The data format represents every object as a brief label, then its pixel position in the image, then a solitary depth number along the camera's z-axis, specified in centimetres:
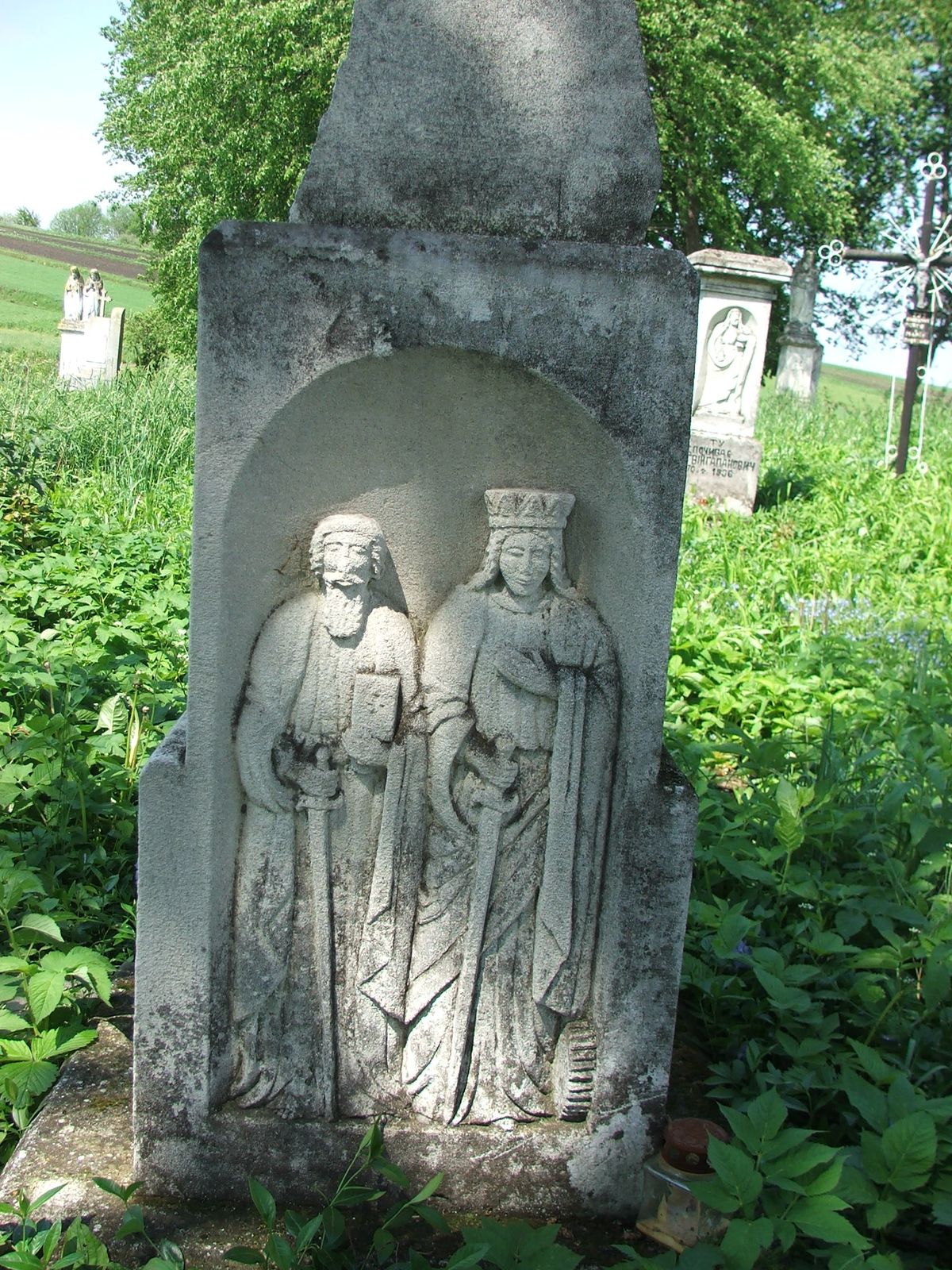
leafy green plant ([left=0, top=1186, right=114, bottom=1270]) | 164
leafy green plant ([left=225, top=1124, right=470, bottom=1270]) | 166
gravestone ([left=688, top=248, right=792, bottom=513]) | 949
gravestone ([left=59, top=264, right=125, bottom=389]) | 1327
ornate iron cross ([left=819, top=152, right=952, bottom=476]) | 946
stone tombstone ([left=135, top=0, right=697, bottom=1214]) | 176
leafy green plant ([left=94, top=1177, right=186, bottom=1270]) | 170
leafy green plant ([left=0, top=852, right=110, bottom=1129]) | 210
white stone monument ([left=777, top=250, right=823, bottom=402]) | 1758
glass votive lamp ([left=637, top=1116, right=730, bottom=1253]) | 188
